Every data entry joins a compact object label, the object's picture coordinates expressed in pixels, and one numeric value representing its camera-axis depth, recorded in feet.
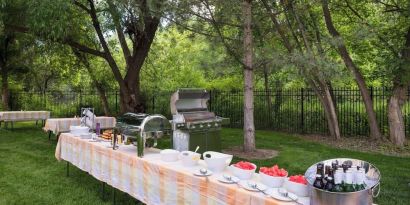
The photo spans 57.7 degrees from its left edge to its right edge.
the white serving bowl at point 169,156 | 12.33
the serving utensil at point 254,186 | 8.38
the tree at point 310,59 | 22.36
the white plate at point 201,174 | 9.80
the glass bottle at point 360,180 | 6.70
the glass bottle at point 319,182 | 6.94
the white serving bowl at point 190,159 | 11.48
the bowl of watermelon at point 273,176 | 8.47
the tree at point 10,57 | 51.08
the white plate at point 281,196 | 7.67
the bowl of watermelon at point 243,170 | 9.47
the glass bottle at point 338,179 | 6.76
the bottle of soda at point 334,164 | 7.14
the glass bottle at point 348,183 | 6.68
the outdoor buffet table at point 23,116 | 39.96
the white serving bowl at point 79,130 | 19.11
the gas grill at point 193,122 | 22.18
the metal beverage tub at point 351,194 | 6.49
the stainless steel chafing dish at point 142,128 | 13.23
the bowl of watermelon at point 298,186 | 7.97
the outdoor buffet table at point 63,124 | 32.27
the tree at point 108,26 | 25.88
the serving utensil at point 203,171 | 9.89
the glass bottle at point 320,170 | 7.12
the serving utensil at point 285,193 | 7.64
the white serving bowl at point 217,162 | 10.46
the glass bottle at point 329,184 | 6.78
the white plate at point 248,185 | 8.42
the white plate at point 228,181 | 9.12
